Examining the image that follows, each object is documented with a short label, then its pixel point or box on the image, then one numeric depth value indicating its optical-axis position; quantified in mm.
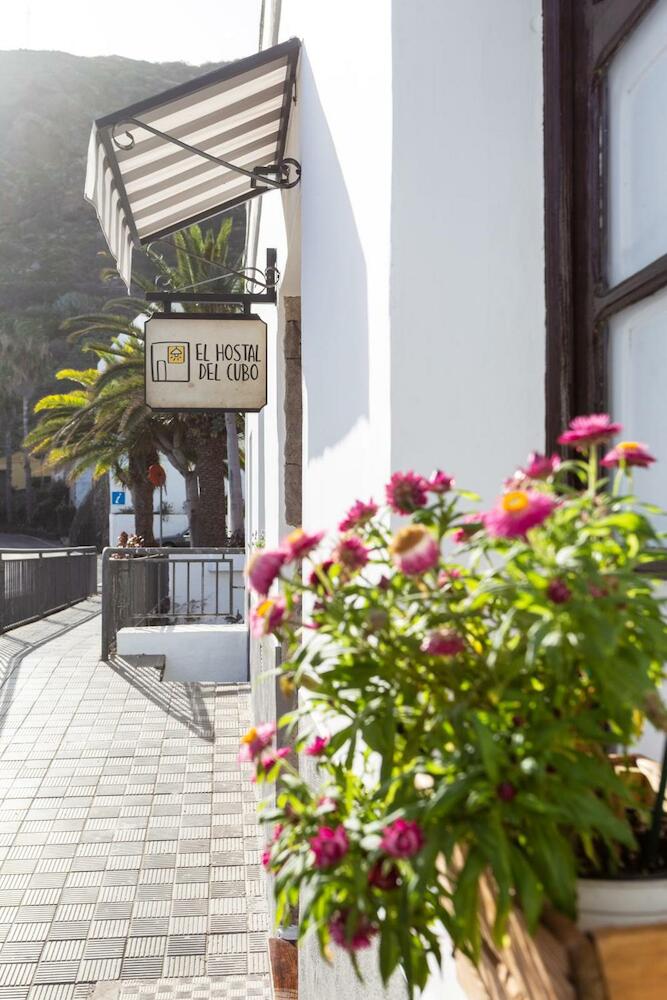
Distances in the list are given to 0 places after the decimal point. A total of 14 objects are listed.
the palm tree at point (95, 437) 23484
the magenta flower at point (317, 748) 1140
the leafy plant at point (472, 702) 800
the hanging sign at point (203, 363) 5191
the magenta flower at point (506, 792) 806
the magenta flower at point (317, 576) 1058
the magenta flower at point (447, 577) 1043
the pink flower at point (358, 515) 1141
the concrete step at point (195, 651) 10406
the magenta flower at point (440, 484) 1048
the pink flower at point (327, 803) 1016
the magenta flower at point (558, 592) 790
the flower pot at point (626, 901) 877
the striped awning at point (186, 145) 3432
